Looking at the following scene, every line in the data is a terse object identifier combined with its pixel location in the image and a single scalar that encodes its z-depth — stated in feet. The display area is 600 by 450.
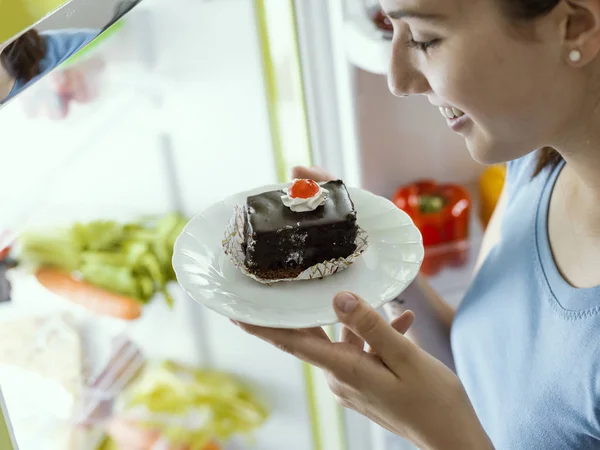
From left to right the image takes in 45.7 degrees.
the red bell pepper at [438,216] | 5.55
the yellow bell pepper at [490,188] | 5.64
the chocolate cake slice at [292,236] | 3.19
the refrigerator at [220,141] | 4.14
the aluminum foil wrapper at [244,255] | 3.22
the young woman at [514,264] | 2.69
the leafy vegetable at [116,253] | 4.34
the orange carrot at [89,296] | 4.26
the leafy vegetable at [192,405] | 4.80
